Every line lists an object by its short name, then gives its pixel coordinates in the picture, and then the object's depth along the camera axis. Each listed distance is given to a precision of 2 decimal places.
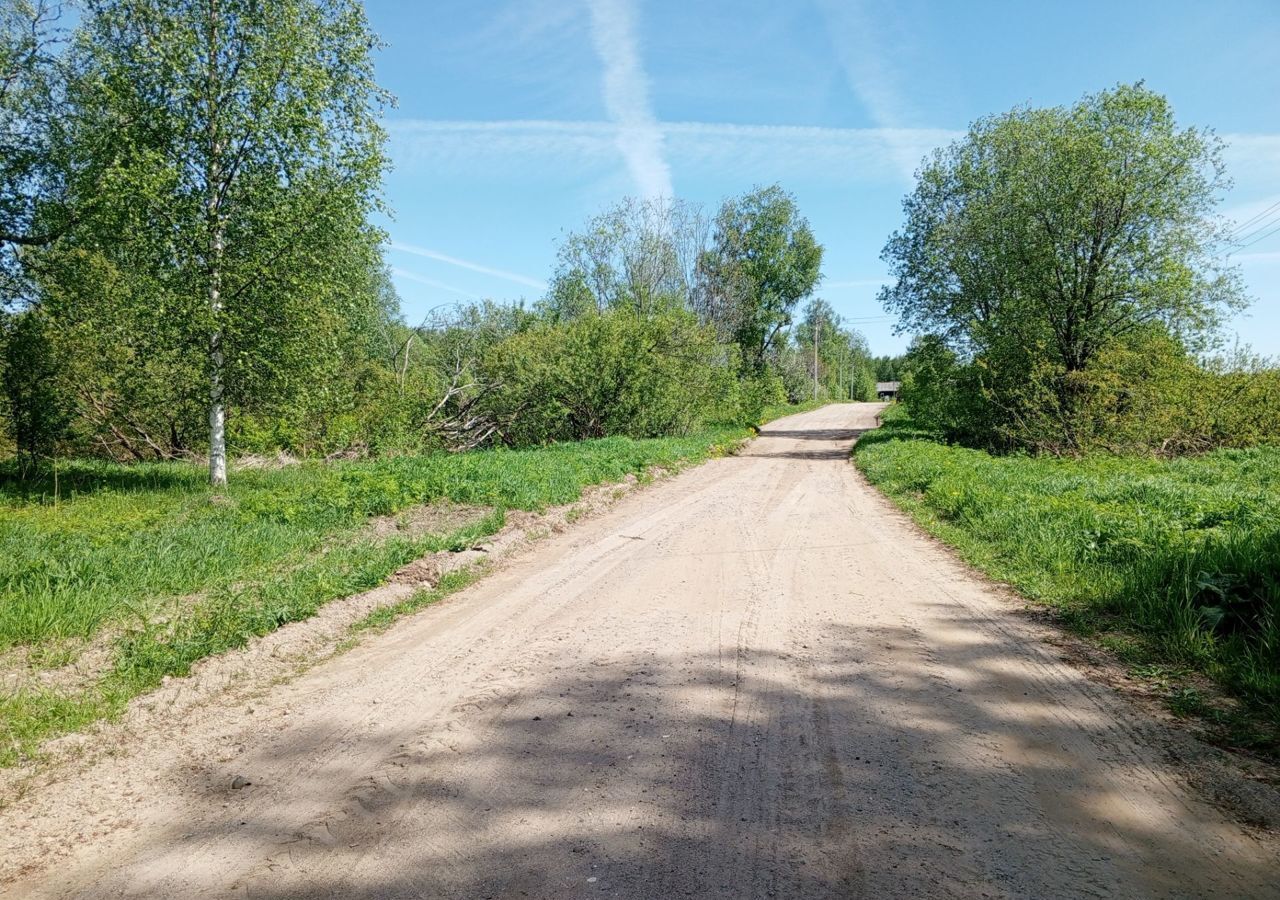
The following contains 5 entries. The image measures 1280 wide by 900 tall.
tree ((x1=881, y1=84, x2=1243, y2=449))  19.62
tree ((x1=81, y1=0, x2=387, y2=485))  12.34
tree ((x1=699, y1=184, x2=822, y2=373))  44.88
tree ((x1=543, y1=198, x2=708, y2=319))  37.62
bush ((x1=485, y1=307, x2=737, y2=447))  22.81
